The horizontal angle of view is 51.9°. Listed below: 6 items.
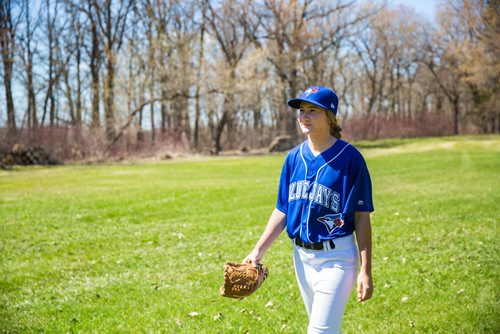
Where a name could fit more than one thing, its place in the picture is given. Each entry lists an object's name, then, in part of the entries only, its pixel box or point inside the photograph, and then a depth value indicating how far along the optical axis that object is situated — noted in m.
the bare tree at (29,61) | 37.09
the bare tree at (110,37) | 36.22
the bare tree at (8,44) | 33.81
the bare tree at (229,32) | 39.69
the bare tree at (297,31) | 38.59
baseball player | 2.89
